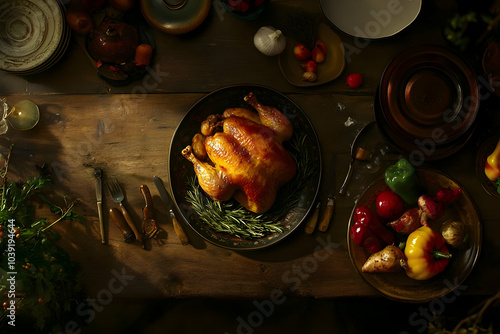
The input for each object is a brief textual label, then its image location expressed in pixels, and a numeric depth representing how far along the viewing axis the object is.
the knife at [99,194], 2.03
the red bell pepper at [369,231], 1.88
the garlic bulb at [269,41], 1.94
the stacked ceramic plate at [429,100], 1.92
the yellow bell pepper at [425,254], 1.83
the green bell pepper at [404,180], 1.85
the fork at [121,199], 2.01
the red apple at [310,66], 2.00
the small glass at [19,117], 2.04
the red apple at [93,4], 1.98
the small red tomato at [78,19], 1.97
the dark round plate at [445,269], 1.92
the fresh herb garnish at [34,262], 1.75
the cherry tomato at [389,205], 1.91
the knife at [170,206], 2.01
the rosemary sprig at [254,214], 1.97
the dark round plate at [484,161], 1.97
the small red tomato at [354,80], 2.01
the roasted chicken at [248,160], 1.85
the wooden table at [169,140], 2.00
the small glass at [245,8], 1.89
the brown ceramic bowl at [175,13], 2.00
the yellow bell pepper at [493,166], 1.89
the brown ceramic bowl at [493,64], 1.92
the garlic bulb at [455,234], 1.88
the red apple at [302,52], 1.99
